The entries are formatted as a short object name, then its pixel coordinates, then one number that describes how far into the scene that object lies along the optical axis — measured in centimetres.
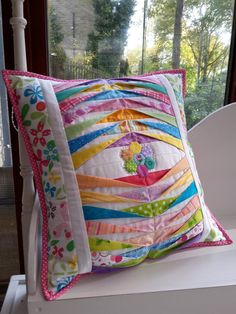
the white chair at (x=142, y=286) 61
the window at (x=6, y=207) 97
